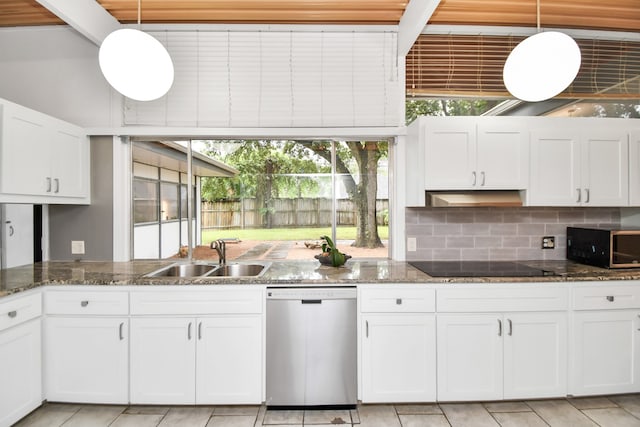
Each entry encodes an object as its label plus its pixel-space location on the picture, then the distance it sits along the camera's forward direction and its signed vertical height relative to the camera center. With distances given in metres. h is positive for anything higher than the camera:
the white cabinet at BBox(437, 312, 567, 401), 2.24 -0.98
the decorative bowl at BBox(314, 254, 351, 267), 2.69 -0.38
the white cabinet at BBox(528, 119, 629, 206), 2.61 +0.39
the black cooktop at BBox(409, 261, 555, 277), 2.33 -0.44
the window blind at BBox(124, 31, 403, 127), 2.92 +1.15
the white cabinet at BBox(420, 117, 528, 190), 2.58 +0.45
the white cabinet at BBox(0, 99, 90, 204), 2.19 +0.40
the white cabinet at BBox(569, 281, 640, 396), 2.28 -0.88
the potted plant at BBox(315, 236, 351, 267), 2.64 -0.36
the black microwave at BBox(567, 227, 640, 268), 2.43 -0.28
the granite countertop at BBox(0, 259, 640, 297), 2.22 -0.44
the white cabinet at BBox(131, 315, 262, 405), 2.21 -0.98
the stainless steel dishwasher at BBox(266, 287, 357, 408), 2.21 -0.93
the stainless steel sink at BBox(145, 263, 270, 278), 2.73 -0.48
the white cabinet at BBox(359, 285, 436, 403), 2.23 -0.89
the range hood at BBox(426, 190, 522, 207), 2.53 +0.10
